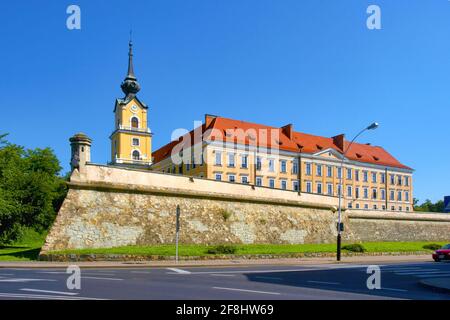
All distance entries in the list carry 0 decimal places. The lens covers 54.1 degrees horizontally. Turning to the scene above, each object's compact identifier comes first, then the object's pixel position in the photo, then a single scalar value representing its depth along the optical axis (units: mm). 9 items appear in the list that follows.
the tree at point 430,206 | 112394
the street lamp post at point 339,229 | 27359
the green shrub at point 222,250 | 27828
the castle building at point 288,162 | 67438
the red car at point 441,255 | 30270
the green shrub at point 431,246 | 42734
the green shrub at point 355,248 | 34969
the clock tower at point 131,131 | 81062
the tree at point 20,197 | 34250
